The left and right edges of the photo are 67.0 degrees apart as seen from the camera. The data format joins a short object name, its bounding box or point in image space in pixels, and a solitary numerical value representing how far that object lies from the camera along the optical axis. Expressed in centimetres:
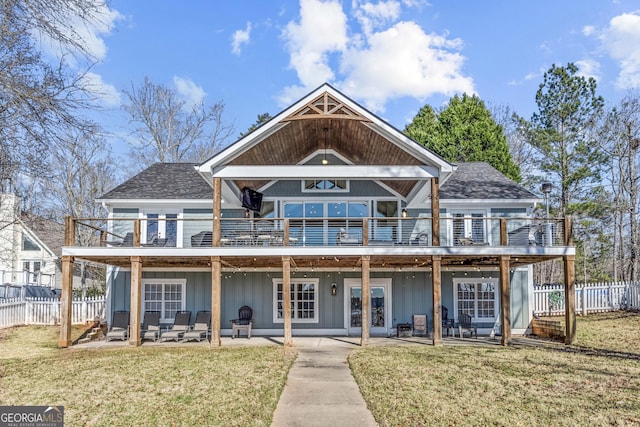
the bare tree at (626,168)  2656
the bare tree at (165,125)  3231
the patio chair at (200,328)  1530
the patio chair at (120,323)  1557
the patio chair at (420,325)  1666
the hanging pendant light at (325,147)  1585
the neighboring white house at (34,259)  3014
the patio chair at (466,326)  1614
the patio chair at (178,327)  1541
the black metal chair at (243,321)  1620
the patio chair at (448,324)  1638
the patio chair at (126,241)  1554
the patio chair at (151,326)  1560
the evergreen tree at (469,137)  2936
